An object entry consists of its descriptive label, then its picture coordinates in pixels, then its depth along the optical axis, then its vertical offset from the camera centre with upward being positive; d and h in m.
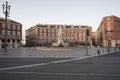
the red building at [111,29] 50.24 +6.09
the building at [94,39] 71.65 +1.76
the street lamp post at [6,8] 14.11 +5.12
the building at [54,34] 57.98 +4.58
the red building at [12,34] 41.79 +3.73
